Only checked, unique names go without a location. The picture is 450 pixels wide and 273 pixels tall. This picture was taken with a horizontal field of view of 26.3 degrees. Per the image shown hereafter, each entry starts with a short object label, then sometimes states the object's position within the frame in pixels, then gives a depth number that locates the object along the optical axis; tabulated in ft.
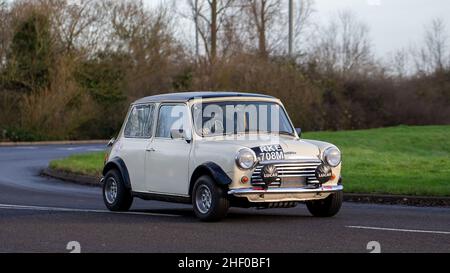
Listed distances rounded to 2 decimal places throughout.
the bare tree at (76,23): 173.27
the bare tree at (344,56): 207.21
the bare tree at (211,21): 196.95
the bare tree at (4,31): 169.89
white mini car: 42.65
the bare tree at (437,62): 208.09
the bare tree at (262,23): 192.65
